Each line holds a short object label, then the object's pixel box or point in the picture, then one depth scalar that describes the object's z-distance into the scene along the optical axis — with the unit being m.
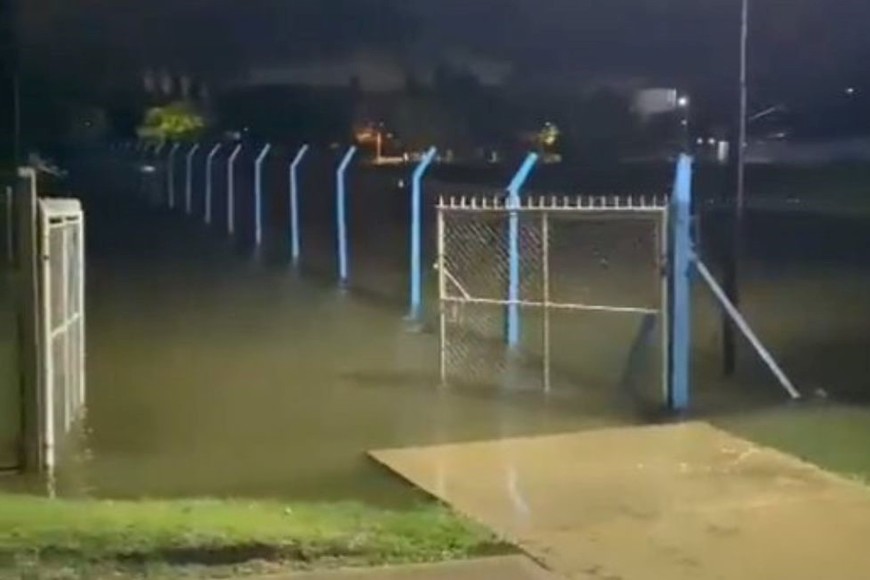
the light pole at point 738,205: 13.40
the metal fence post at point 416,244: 18.27
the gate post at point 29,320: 9.19
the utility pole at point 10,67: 9.18
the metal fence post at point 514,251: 14.34
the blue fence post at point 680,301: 11.73
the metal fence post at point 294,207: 25.23
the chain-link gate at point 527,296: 12.90
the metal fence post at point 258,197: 27.92
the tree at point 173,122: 38.71
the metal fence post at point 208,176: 32.84
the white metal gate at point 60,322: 9.45
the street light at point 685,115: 18.08
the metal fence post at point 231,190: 30.66
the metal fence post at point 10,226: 9.85
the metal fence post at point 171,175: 37.23
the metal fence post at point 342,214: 22.17
